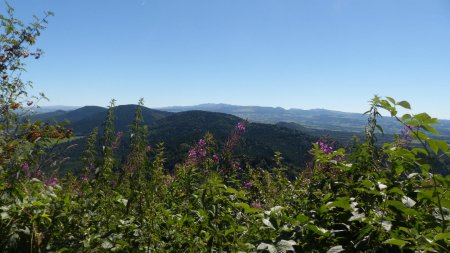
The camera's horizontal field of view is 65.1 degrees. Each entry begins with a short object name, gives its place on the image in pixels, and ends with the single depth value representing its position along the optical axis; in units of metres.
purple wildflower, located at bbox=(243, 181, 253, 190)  7.16
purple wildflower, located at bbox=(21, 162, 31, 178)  4.44
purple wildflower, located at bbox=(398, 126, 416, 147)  4.33
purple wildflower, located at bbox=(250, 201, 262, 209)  5.16
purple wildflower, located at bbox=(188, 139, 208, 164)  5.97
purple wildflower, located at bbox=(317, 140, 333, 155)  6.74
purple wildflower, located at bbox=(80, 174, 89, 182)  4.12
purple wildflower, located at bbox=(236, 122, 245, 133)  6.74
